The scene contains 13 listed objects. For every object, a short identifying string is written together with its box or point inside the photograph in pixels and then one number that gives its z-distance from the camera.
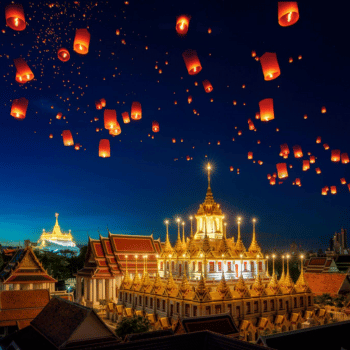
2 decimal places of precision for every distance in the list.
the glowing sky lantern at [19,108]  15.25
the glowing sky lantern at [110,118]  17.64
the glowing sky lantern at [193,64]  15.61
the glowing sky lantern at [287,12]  11.53
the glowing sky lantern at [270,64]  14.32
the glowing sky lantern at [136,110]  18.89
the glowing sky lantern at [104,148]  18.58
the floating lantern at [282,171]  23.39
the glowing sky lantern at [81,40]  13.02
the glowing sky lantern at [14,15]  11.82
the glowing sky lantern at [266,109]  17.23
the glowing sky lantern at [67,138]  19.05
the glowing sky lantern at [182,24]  13.40
